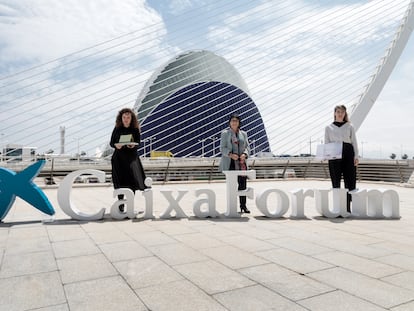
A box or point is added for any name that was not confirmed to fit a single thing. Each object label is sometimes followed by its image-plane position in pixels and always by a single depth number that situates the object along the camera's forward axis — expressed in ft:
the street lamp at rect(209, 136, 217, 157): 148.70
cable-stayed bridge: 43.62
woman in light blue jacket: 17.78
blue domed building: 155.94
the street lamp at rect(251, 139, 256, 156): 171.96
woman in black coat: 16.93
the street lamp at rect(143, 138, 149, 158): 140.59
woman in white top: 17.35
